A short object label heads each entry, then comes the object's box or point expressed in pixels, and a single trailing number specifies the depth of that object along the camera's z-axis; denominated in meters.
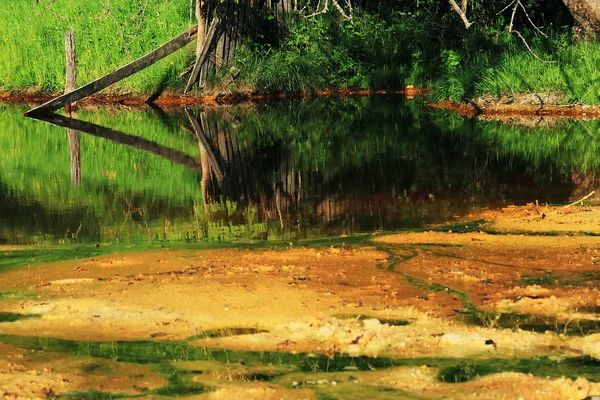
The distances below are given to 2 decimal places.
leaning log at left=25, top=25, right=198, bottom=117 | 21.16
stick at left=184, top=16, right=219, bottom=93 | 21.31
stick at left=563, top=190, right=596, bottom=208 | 10.09
